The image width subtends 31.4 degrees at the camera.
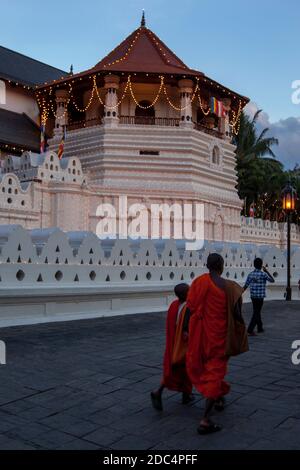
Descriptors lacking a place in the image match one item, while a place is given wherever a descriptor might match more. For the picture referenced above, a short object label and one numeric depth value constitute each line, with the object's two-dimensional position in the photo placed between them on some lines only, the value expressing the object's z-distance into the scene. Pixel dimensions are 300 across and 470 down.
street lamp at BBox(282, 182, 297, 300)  17.55
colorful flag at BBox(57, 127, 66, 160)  22.99
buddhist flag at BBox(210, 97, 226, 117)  24.44
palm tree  36.72
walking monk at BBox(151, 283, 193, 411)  4.75
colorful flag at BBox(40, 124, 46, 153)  23.68
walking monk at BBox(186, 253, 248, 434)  4.44
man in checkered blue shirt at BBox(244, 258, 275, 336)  9.33
